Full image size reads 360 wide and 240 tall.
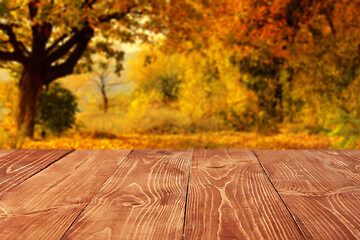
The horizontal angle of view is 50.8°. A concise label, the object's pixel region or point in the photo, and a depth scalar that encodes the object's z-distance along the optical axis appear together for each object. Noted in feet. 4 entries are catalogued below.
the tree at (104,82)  64.18
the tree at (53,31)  25.37
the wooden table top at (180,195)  3.40
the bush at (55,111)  36.06
